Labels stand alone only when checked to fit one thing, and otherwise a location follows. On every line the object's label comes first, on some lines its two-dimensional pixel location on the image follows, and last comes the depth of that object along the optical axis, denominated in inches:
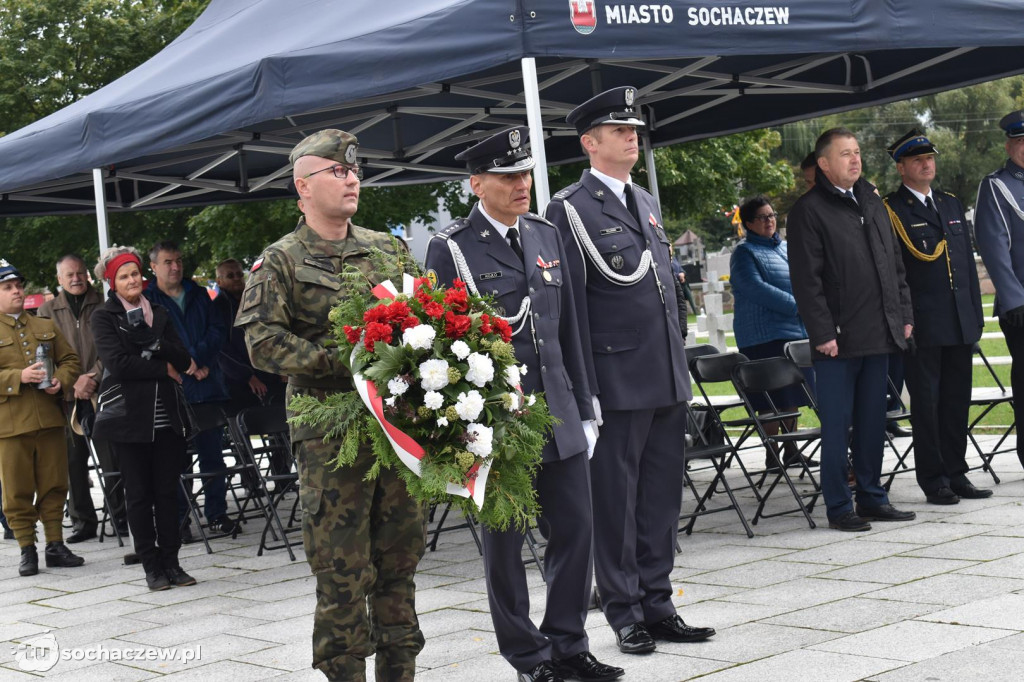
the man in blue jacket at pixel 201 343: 355.6
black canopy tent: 237.3
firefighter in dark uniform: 306.5
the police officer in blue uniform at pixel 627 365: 202.1
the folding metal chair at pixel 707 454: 288.8
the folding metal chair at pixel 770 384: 302.8
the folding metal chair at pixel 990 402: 329.4
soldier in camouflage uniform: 160.6
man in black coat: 282.0
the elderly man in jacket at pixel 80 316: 362.0
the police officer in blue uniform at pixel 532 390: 179.3
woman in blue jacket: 367.9
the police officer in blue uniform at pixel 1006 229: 315.6
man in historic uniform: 331.6
